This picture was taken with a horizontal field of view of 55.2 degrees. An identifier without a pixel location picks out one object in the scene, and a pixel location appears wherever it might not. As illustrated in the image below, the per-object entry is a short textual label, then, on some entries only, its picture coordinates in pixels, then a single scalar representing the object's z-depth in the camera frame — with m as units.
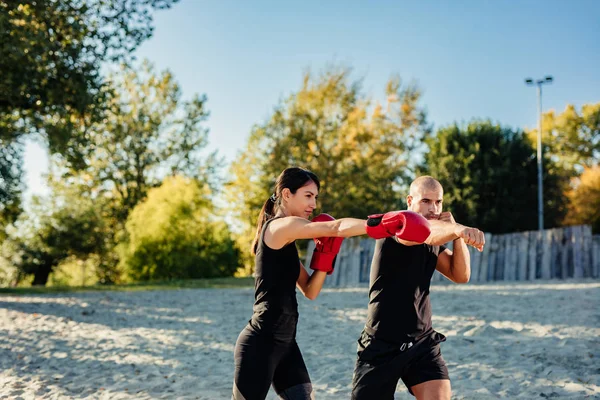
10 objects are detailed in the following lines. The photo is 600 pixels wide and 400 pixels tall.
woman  2.87
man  3.00
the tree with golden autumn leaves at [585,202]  27.44
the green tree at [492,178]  22.50
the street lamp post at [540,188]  21.94
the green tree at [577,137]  36.62
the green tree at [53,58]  12.08
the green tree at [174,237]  21.44
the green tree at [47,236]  25.61
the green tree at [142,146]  30.81
